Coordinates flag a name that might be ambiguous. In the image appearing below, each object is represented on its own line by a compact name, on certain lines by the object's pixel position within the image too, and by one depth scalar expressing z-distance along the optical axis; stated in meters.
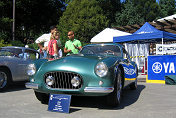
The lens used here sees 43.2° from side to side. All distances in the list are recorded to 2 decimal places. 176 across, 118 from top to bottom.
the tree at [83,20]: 36.06
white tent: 15.34
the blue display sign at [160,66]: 8.84
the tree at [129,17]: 40.41
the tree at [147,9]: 45.16
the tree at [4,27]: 17.85
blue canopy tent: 10.55
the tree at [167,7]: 46.88
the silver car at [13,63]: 6.66
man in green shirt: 6.55
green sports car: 3.91
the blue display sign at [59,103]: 3.86
